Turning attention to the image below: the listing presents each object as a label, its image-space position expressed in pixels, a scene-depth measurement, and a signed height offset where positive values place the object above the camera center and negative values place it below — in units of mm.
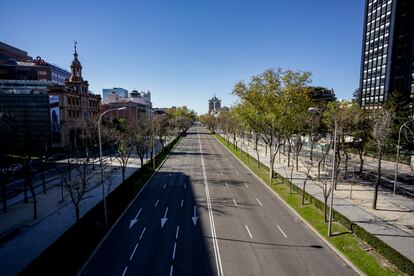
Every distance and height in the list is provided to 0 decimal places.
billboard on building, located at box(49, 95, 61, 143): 57844 +1071
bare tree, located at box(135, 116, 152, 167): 39512 -3076
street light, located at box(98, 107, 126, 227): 20856 -7899
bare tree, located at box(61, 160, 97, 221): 31809 -7871
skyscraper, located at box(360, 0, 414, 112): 63219 +20497
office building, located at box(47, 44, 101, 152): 58219 +3675
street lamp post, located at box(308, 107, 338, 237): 18884 -7798
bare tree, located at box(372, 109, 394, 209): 23516 -839
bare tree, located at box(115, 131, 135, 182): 40450 -2890
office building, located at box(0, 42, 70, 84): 83375 +20891
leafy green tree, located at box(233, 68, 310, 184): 33125 +3849
